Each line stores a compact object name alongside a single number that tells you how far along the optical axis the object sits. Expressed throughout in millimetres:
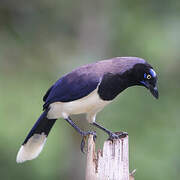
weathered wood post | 10148
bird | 12148
